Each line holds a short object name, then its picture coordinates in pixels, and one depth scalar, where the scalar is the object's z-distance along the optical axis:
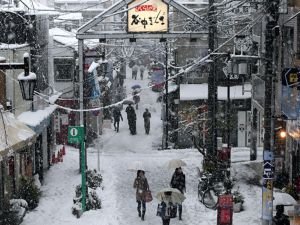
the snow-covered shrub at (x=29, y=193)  22.30
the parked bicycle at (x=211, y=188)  22.00
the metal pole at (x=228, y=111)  26.83
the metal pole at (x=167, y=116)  35.41
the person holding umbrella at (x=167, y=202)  18.56
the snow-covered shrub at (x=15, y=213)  19.23
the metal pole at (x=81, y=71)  22.88
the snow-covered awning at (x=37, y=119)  24.58
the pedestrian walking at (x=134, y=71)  69.88
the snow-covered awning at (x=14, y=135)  18.67
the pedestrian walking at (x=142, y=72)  69.24
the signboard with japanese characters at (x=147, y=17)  23.58
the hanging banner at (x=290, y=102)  19.31
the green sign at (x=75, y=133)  20.84
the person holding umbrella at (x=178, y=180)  21.78
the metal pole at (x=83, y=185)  20.98
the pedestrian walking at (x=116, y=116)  38.57
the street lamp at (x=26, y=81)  14.34
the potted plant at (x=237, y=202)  20.73
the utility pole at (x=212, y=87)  23.57
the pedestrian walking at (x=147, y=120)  38.06
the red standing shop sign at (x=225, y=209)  18.48
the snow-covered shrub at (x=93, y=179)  24.33
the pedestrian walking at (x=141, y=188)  20.47
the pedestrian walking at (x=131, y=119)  37.71
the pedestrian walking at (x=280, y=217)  16.75
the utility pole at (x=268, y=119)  14.76
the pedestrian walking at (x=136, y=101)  50.06
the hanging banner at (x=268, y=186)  15.62
